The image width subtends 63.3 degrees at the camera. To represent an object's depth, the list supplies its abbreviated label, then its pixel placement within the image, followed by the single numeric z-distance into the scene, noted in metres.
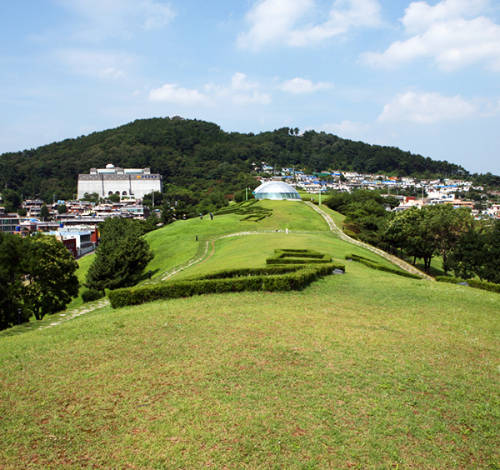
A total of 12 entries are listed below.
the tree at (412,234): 39.09
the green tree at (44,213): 123.31
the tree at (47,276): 25.67
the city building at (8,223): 101.00
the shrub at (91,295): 29.42
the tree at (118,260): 32.16
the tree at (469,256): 32.41
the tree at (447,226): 35.62
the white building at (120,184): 164.38
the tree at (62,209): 126.25
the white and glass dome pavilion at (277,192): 81.56
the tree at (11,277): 23.53
